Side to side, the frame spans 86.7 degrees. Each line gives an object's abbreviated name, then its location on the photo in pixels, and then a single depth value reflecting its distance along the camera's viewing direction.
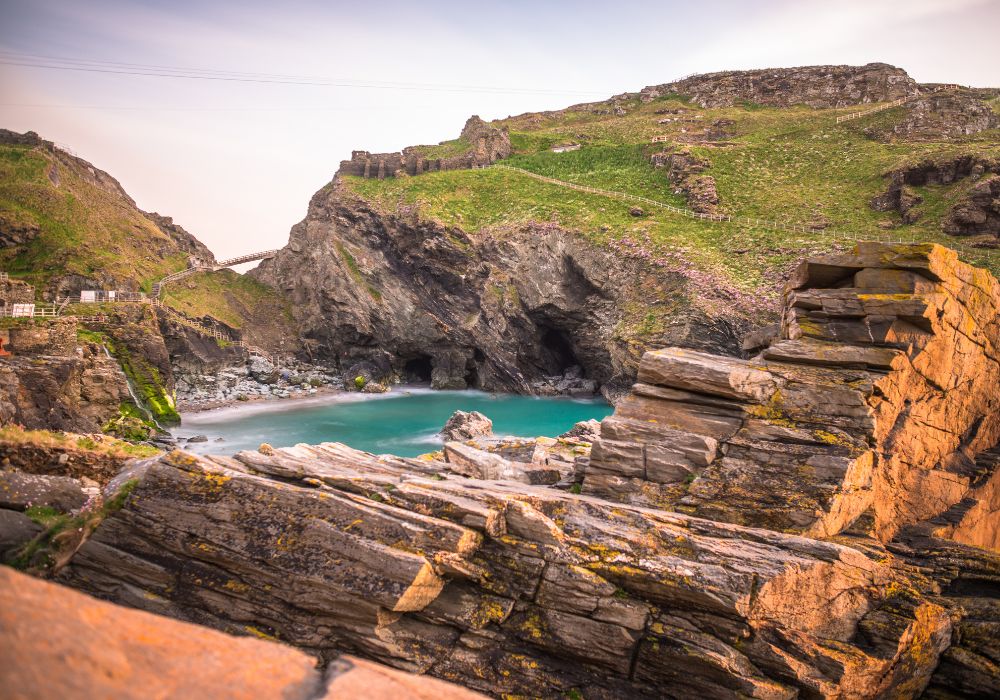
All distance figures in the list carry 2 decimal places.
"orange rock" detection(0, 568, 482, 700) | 2.43
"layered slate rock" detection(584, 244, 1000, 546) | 13.80
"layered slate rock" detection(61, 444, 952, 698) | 10.35
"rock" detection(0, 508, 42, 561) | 11.55
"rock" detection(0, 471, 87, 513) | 12.84
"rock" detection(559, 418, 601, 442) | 27.78
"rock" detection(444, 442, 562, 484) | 16.27
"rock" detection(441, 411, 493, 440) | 35.09
